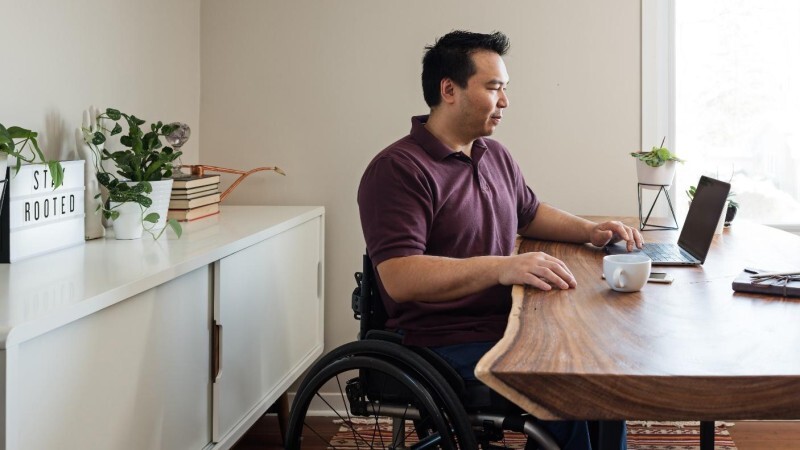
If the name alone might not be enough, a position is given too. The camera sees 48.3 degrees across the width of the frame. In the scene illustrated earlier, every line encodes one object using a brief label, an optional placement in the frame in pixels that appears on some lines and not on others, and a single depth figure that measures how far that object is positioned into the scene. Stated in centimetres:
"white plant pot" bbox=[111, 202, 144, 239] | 231
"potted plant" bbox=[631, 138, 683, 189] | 286
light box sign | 189
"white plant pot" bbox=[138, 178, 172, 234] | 242
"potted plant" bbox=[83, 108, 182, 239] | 231
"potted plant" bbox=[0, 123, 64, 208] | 185
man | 192
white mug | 172
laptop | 212
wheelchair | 177
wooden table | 116
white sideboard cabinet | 149
